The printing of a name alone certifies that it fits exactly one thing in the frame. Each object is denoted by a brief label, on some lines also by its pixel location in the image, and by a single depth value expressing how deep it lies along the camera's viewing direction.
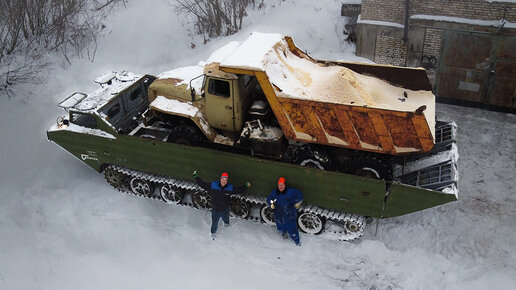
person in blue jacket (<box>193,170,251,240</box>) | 7.73
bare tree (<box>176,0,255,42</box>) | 14.21
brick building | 10.59
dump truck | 7.39
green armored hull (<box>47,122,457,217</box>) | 7.23
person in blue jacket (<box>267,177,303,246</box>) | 7.54
